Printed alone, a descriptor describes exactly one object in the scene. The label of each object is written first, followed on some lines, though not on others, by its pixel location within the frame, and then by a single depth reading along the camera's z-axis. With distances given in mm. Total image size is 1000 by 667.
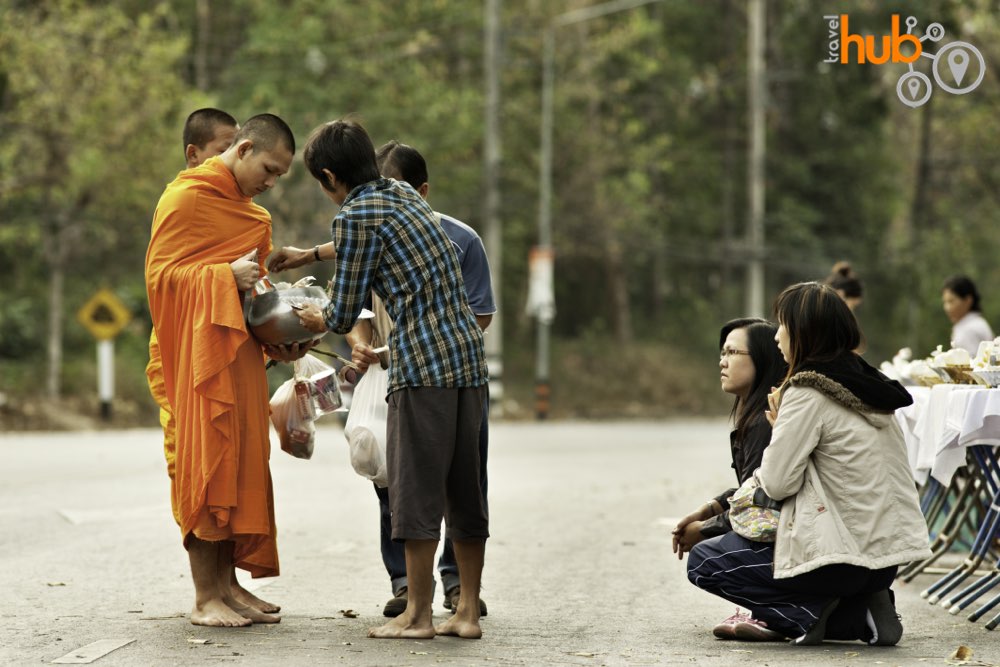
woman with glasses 13336
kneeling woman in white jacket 12453
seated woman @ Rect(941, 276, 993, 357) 22875
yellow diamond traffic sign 52125
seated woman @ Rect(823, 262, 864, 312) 22125
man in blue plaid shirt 12578
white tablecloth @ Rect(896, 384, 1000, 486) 14633
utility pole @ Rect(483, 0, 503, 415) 62156
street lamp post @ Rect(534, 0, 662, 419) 63062
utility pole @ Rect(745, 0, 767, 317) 71562
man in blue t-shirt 14047
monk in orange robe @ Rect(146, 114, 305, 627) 12789
